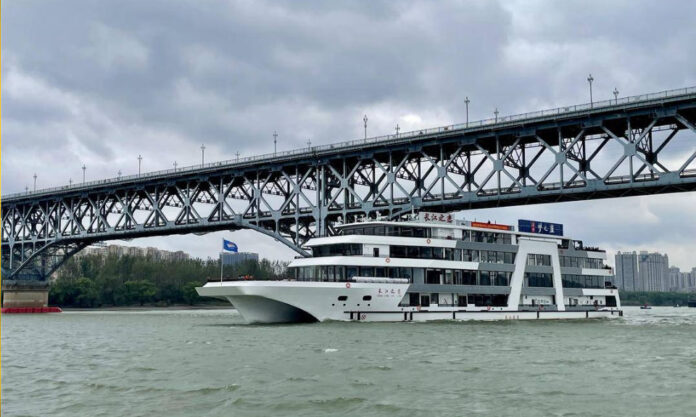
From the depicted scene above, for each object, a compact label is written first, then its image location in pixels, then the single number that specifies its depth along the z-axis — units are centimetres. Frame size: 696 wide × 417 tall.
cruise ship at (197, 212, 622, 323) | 5369
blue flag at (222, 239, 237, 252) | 5672
